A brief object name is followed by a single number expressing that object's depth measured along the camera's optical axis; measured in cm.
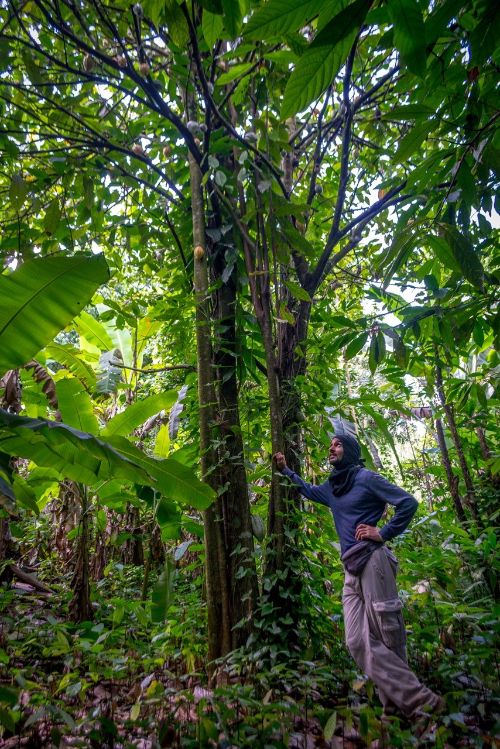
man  235
